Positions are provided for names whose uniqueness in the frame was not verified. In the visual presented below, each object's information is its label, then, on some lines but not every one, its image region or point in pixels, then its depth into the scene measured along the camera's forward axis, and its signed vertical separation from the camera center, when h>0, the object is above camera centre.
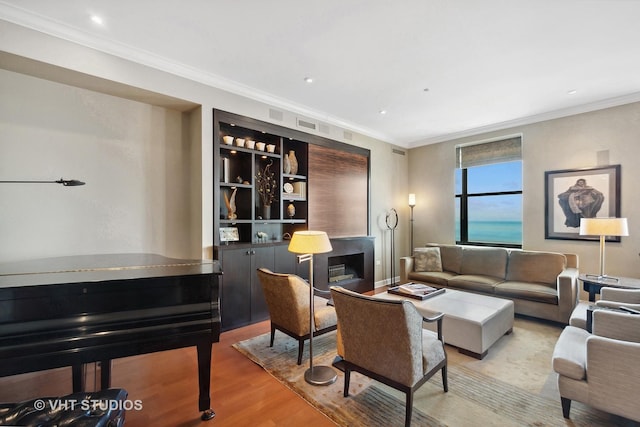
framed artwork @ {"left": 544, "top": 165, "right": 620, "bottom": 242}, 4.04 +0.25
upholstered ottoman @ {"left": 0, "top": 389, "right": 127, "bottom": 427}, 1.22 -0.89
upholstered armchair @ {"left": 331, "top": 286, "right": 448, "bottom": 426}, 1.80 -0.89
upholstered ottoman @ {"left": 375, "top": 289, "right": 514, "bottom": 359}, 2.82 -1.10
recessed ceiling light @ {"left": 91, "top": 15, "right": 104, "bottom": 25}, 2.40 +1.69
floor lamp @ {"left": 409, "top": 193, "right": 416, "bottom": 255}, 6.00 +0.23
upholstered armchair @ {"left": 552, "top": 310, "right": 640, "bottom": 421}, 1.69 -1.00
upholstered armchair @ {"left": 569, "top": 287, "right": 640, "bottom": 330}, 2.64 -0.82
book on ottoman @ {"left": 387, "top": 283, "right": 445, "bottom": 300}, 3.48 -0.98
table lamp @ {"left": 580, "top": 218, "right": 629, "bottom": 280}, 3.27 -0.16
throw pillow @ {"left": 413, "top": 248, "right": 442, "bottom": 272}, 5.02 -0.81
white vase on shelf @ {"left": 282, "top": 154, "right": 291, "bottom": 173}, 4.39 +0.78
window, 5.06 +0.40
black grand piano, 1.54 -0.60
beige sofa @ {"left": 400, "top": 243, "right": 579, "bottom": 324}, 3.61 -0.94
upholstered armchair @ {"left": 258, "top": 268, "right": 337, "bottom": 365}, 2.69 -0.93
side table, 3.16 -0.79
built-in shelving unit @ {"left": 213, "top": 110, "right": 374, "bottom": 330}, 3.62 +0.13
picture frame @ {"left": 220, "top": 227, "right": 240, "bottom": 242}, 3.75 -0.26
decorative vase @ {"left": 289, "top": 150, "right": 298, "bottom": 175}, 4.48 +0.84
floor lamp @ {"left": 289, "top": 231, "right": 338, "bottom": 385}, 2.40 -0.30
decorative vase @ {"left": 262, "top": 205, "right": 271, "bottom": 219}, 4.12 +0.04
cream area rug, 1.96 -1.42
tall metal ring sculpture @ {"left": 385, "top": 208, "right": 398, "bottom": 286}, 6.06 -0.26
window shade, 5.01 +1.17
